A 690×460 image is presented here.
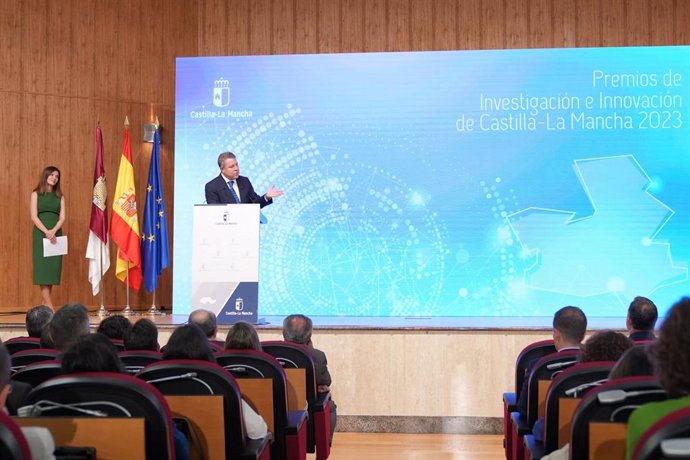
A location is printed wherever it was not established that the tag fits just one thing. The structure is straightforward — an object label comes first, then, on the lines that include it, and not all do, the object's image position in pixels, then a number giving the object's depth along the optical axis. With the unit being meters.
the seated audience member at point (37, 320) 5.02
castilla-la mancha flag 8.63
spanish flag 8.81
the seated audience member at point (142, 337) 3.69
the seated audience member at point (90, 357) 2.53
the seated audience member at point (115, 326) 4.30
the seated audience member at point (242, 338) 3.88
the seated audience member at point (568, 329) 3.99
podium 6.55
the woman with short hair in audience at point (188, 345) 3.10
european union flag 8.89
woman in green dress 8.29
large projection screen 8.51
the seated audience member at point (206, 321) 4.56
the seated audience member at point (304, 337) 5.02
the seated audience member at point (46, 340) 4.23
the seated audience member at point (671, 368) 1.86
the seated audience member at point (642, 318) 4.47
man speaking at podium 7.83
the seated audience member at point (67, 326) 3.91
